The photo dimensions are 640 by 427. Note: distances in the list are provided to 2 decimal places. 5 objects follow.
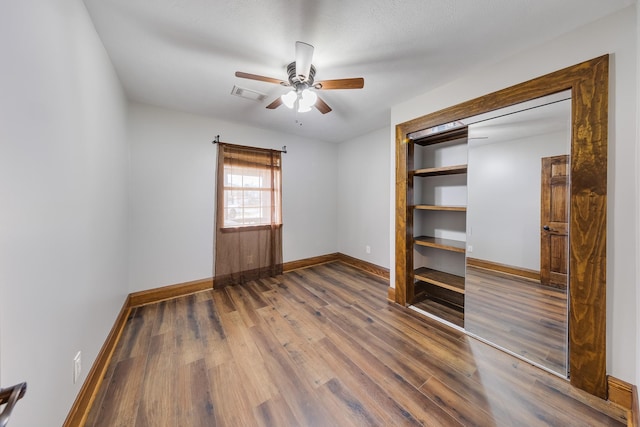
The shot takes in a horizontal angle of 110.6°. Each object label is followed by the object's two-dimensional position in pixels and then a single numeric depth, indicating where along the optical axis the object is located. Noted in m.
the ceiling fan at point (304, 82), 1.60
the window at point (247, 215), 3.32
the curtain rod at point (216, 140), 3.26
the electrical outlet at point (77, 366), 1.27
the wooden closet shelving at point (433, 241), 2.43
